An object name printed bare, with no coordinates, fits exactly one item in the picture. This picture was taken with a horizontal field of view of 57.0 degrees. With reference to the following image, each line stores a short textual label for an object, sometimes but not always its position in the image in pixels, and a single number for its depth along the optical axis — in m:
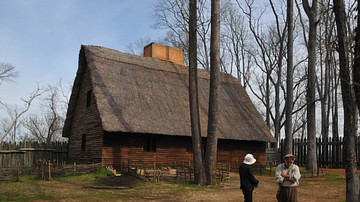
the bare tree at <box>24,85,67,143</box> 45.34
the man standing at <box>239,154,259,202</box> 7.73
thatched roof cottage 18.69
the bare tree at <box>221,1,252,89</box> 35.97
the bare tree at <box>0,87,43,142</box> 34.53
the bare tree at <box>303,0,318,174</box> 19.55
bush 16.76
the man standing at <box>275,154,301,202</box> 7.06
